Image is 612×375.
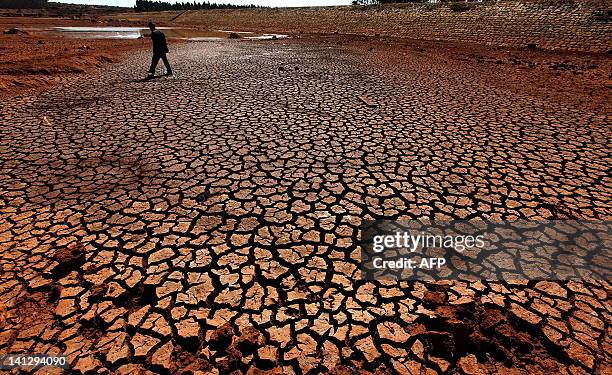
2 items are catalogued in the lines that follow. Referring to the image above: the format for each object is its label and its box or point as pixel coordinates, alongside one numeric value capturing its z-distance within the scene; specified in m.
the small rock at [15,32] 22.77
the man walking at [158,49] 10.04
